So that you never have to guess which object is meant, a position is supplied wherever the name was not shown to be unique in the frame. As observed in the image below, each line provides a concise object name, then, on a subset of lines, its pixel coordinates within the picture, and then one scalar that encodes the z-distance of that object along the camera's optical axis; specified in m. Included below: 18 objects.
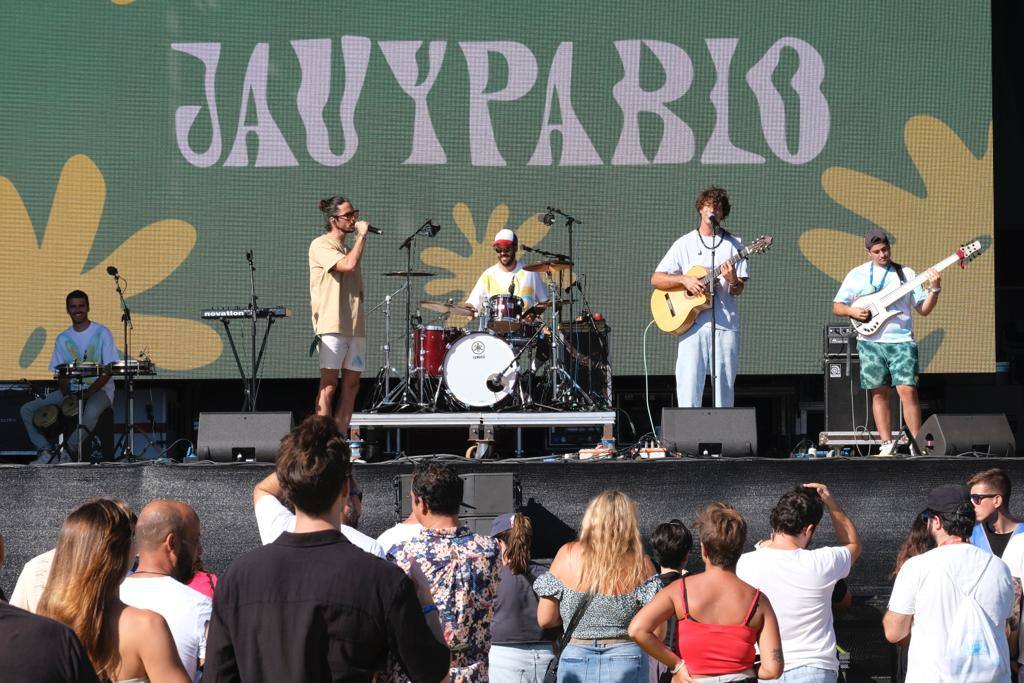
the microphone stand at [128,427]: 15.12
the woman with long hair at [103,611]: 5.28
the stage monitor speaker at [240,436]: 13.84
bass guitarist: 14.96
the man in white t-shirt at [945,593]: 7.97
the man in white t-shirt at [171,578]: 6.27
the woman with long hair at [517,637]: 9.10
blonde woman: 8.02
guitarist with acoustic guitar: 15.17
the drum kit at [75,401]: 15.97
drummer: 17.17
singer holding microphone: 14.79
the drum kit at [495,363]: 16.28
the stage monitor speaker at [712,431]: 13.62
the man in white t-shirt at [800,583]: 8.14
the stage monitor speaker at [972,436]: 13.53
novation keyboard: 16.64
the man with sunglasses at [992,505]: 9.64
